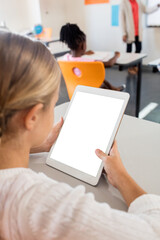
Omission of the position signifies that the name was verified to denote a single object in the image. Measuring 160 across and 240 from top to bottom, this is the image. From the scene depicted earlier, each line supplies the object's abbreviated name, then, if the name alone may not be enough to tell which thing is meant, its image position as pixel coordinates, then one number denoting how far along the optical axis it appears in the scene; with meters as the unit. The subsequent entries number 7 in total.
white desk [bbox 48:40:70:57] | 2.87
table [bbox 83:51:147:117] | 2.17
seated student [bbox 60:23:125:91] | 2.06
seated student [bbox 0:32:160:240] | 0.38
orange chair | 1.64
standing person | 3.83
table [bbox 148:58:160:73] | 1.85
